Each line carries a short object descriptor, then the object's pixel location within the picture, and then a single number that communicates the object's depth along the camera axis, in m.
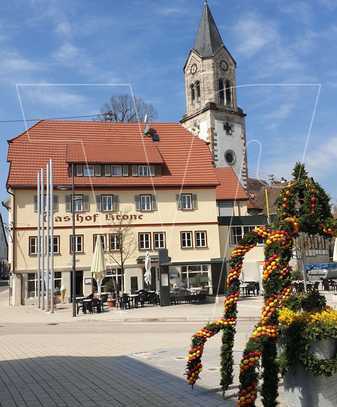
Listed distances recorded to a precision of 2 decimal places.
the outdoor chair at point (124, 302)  28.77
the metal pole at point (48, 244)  29.87
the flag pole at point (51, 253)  28.88
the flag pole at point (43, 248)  31.42
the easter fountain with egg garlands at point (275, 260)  6.44
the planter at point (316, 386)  6.35
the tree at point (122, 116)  51.71
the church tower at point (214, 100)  62.00
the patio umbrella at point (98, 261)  28.56
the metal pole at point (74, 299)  25.97
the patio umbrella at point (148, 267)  31.14
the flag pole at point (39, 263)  33.22
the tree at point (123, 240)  39.84
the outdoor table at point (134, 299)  29.36
